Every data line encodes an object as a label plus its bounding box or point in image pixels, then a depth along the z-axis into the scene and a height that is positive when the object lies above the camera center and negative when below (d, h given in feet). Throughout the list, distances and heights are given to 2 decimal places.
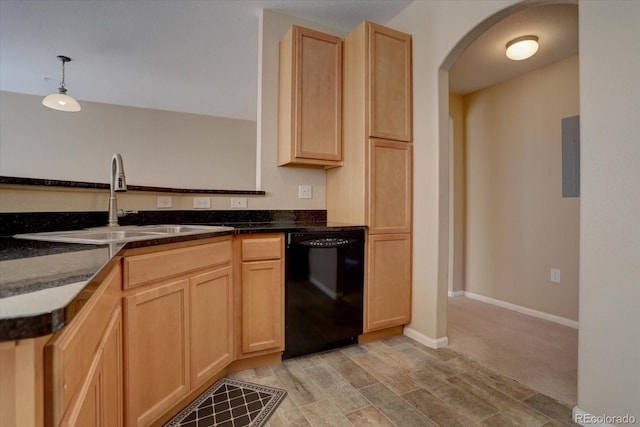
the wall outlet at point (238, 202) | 7.89 +0.25
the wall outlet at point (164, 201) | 6.97 +0.23
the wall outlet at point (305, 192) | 8.71 +0.57
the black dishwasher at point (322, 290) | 6.62 -1.71
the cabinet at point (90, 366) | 1.69 -1.12
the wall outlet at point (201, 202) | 7.43 +0.22
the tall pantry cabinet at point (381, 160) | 7.48 +1.29
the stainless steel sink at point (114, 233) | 4.00 -0.35
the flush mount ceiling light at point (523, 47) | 8.18 +4.35
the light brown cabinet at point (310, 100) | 7.77 +2.88
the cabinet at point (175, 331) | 4.13 -1.83
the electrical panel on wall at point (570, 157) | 8.30 +1.49
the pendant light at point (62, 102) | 9.53 +3.38
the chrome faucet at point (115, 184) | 5.72 +0.51
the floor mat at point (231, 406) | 4.82 -3.21
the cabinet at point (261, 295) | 6.25 -1.69
